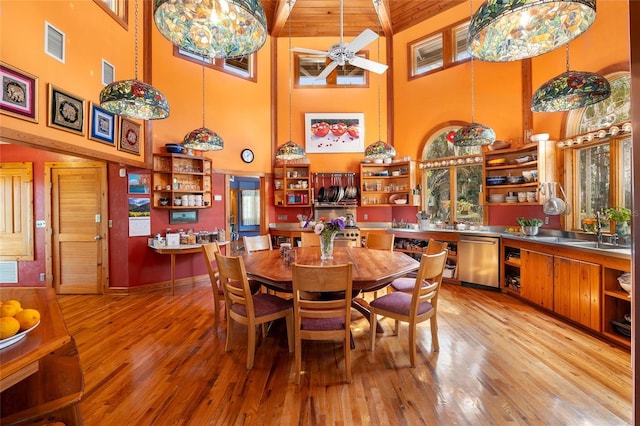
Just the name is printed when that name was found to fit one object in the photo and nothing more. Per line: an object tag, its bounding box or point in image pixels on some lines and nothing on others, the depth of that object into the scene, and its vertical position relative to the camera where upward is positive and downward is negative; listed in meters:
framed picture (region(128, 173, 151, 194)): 4.51 +0.51
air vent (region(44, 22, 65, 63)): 2.98 +1.93
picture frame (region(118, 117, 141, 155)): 4.16 +1.22
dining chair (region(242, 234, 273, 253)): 4.01 -0.45
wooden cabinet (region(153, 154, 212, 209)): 4.71 +0.58
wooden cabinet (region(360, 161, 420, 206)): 5.84 +0.64
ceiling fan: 3.61 +2.25
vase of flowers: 2.97 -0.20
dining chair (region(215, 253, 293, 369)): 2.37 -0.85
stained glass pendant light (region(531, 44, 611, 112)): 2.27 +1.02
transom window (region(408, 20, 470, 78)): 5.46 +3.38
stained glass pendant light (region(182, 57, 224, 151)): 3.58 +0.98
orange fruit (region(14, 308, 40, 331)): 1.07 -0.40
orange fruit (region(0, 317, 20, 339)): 0.95 -0.39
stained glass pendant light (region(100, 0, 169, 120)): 2.31 +1.02
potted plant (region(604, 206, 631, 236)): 2.97 -0.08
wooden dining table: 2.34 -0.52
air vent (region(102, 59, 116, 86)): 3.79 +1.99
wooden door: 4.50 -0.22
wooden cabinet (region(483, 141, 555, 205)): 4.05 +0.71
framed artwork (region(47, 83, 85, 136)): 3.03 +1.21
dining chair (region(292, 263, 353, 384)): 2.04 -0.76
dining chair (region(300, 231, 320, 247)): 4.33 -0.43
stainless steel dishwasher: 4.43 -0.81
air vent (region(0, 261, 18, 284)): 4.54 -0.92
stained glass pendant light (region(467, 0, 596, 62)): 1.45 +1.07
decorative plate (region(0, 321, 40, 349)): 0.96 -0.45
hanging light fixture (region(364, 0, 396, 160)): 4.13 +0.94
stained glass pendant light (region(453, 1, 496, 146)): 3.37 +0.95
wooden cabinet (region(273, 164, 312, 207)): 6.01 +0.62
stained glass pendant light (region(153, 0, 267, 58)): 1.50 +1.09
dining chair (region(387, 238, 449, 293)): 3.05 -0.81
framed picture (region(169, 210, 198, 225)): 4.90 -0.04
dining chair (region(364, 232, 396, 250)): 4.11 -0.44
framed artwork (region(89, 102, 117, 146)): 3.62 +1.23
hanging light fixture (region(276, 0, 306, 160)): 4.09 +0.92
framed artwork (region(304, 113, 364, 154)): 6.28 +1.83
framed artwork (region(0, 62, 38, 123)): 2.54 +1.18
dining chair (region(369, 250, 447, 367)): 2.34 -0.85
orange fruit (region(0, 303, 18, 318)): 1.03 -0.36
